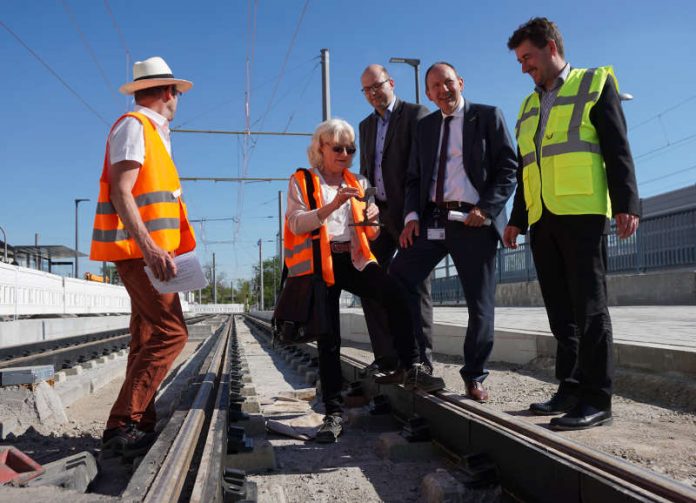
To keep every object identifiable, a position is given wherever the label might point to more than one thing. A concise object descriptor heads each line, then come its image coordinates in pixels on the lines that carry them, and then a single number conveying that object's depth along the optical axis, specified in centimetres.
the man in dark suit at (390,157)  461
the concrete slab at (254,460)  304
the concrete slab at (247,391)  516
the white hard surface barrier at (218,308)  8431
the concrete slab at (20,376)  447
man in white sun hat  317
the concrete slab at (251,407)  445
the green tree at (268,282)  11206
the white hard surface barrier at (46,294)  1334
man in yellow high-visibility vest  320
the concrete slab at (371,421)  406
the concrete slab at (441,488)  242
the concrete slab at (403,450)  326
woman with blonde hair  383
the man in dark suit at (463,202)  398
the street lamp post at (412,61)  1986
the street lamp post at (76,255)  4369
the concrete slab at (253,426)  388
